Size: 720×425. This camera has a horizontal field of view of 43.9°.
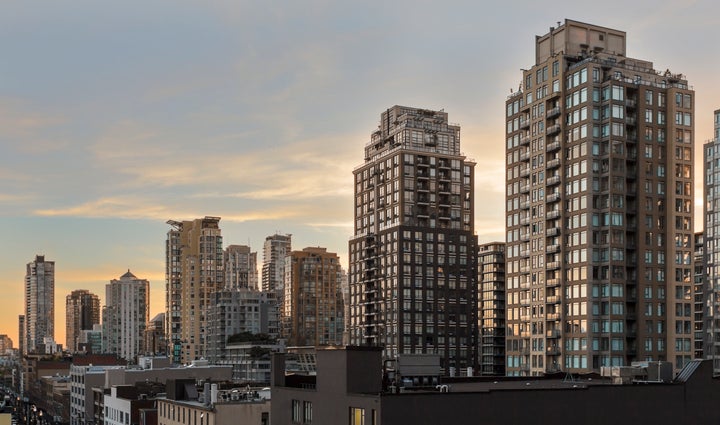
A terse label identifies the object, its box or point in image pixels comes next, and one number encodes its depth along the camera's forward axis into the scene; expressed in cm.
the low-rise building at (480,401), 6462
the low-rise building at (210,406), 9906
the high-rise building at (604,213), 16575
